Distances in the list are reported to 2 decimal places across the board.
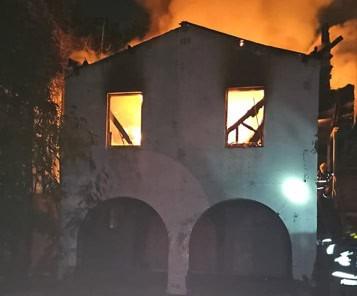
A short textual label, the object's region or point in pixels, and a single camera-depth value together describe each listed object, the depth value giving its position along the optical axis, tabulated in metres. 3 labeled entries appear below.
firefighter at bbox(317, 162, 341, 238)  14.34
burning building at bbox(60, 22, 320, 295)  13.39
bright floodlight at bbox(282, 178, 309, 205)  13.23
